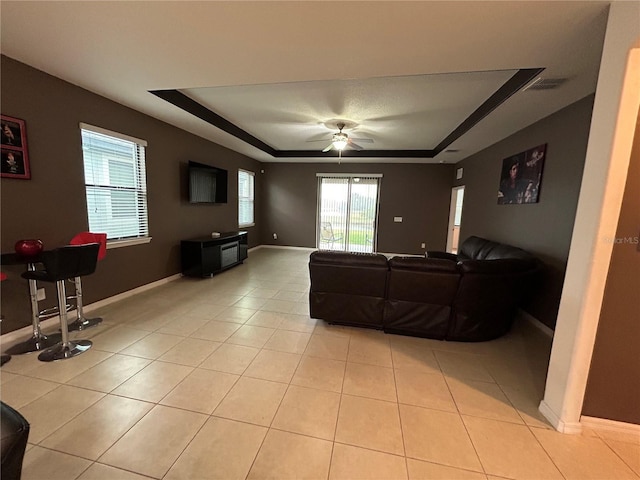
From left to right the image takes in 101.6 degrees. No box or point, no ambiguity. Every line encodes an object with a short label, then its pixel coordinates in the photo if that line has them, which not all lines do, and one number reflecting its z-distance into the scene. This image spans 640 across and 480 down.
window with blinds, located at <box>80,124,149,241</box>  3.15
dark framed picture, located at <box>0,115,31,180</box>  2.37
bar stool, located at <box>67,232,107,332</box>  2.77
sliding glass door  7.34
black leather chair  0.86
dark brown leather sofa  2.54
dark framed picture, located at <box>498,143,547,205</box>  3.37
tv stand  4.54
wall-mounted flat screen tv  4.68
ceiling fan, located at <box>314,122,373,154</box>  4.37
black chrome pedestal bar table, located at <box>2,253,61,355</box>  2.28
